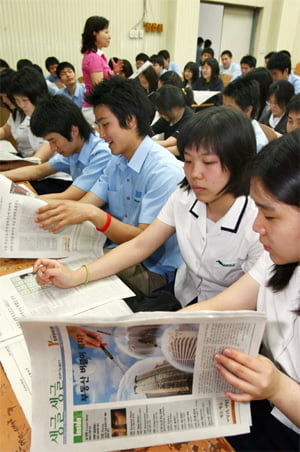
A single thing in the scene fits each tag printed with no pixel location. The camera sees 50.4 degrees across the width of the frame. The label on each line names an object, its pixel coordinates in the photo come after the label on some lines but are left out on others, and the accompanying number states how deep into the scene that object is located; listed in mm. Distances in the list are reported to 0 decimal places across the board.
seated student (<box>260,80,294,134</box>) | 2977
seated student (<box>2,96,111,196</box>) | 1579
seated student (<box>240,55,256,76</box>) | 5836
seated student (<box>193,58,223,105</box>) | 5465
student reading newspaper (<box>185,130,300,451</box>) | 549
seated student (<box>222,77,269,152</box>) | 2521
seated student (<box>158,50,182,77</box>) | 6289
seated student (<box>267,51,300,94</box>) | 4410
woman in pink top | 3188
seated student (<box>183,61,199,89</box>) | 5758
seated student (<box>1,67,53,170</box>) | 2291
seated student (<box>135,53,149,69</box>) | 6129
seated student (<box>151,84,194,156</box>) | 2980
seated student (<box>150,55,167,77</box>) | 5659
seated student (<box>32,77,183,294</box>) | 1315
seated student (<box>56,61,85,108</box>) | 4051
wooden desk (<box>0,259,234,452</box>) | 536
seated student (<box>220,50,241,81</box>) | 6949
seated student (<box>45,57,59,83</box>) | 5719
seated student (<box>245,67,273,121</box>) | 3613
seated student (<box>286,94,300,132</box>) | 2105
